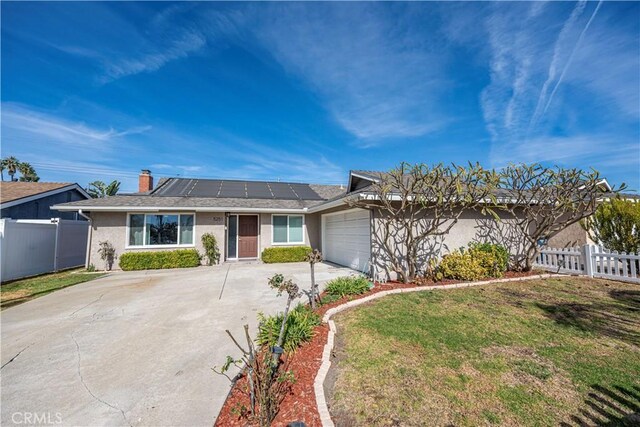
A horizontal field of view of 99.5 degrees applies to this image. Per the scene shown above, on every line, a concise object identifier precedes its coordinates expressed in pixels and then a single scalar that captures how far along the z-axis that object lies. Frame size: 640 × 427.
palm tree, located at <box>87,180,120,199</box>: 27.34
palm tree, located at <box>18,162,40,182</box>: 33.31
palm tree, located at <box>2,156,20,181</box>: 32.50
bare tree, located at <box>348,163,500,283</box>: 7.69
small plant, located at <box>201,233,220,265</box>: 12.96
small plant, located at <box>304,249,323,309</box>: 5.73
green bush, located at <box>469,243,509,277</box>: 8.72
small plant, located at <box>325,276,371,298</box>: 6.83
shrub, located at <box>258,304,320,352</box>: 4.19
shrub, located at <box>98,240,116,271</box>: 11.84
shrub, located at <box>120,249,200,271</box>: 11.77
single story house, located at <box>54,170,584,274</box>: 10.23
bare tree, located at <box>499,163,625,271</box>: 8.53
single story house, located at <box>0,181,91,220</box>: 13.44
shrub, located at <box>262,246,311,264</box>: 13.45
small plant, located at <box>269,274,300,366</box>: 3.03
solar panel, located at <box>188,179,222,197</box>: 15.29
